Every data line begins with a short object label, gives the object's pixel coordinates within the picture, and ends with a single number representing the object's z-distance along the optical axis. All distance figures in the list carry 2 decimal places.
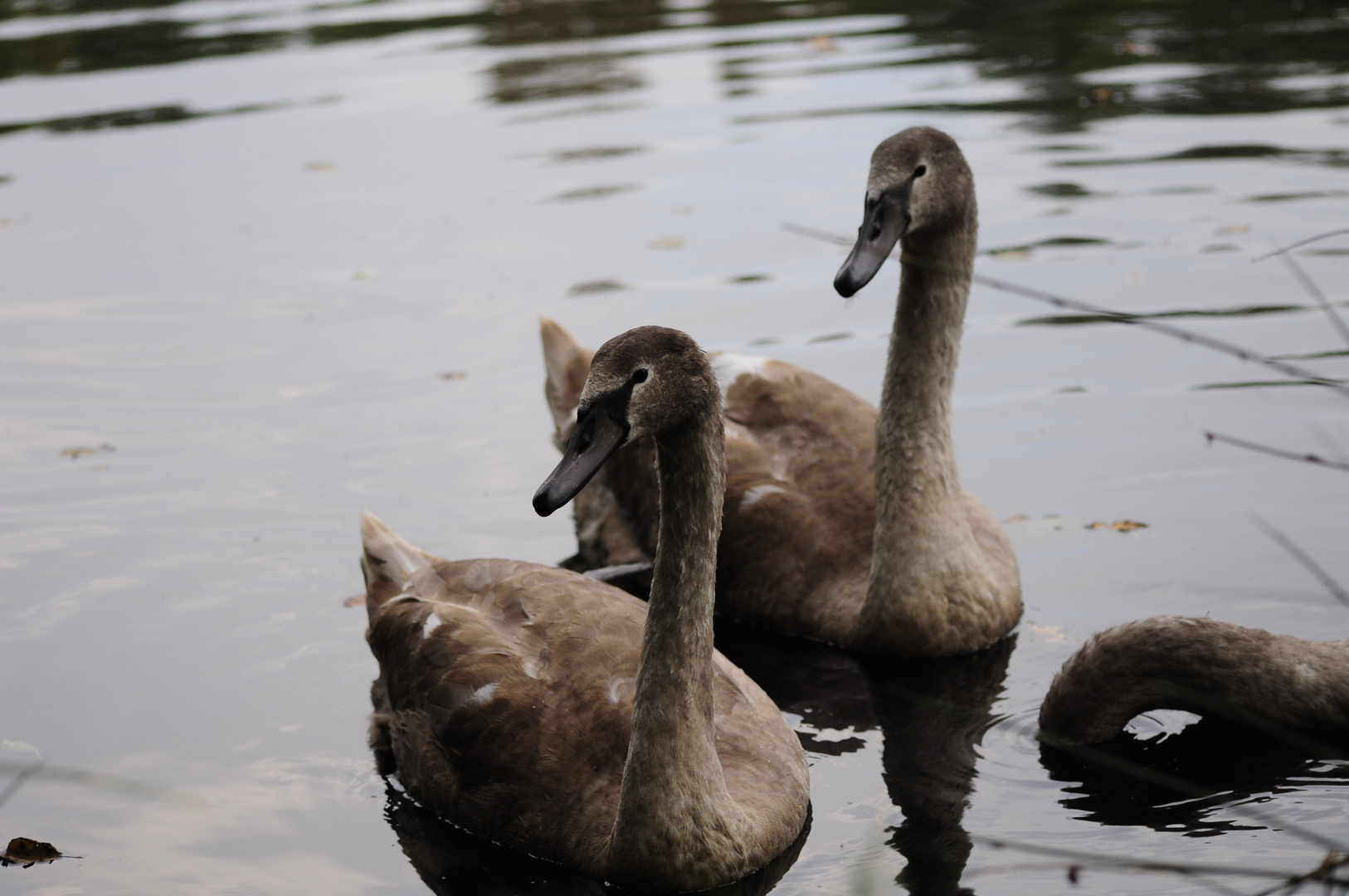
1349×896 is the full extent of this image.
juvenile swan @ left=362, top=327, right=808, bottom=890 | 10.46
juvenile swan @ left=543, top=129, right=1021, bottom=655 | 14.23
